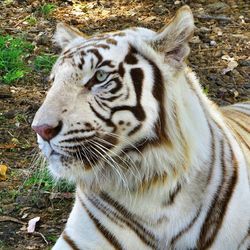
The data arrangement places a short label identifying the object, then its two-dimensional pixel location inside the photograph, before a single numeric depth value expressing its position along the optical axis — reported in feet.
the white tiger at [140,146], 17.74
